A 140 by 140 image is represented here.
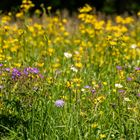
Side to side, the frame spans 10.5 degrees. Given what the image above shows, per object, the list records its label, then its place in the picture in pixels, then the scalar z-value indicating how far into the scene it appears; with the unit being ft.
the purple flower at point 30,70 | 18.03
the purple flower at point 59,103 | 16.99
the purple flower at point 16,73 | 17.57
